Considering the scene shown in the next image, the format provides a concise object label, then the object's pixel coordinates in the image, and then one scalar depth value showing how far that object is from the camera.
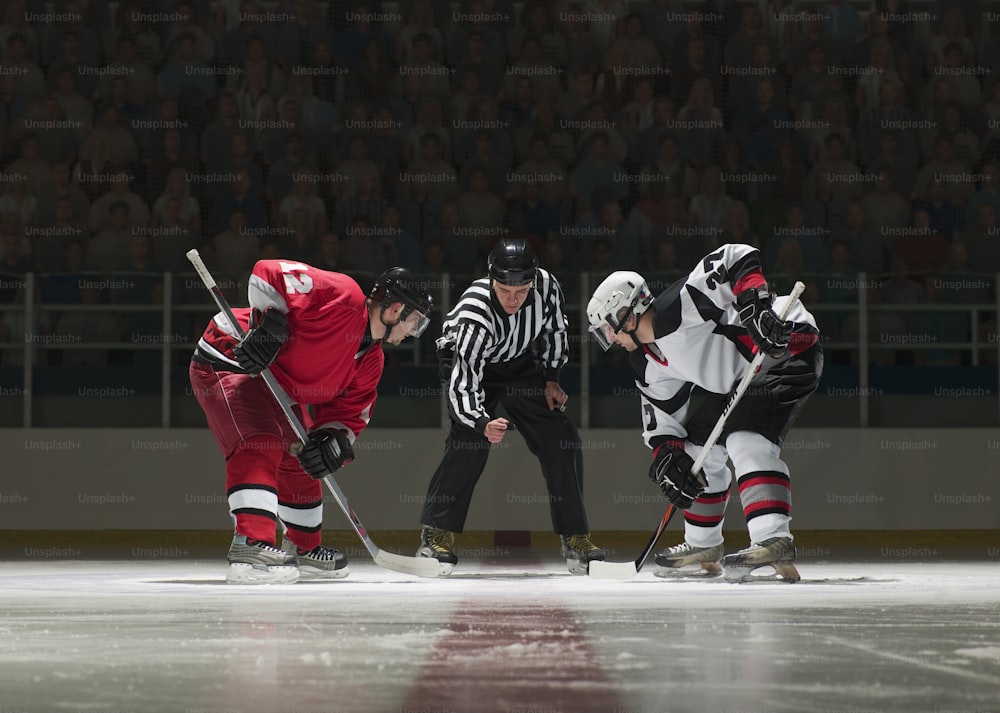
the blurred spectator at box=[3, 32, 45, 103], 16.08
